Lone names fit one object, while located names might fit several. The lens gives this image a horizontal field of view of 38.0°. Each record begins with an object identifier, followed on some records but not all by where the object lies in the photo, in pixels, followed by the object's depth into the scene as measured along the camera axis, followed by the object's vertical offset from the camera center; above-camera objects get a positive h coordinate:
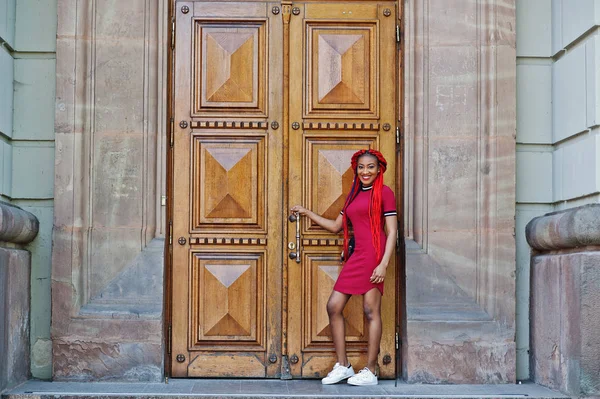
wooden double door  7.62 +0.43
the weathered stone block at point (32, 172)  7.53 +0.37
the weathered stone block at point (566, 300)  6.46 -0.64
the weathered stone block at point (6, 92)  7.31 +1.05
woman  7.27 -0.37
